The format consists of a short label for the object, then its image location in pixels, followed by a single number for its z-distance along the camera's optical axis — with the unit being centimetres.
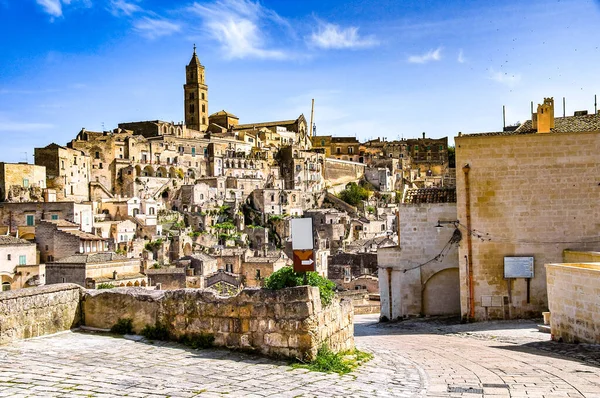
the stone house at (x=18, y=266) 4645
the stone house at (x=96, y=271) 4319
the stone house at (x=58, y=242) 5231
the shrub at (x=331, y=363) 889
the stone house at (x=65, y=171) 7706
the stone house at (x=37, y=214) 6138
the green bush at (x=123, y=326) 1040
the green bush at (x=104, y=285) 4003
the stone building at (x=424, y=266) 2111
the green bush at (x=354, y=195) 10344
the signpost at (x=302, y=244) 971
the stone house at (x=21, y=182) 6959
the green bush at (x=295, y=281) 980
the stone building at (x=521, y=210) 1866
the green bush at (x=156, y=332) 1014
